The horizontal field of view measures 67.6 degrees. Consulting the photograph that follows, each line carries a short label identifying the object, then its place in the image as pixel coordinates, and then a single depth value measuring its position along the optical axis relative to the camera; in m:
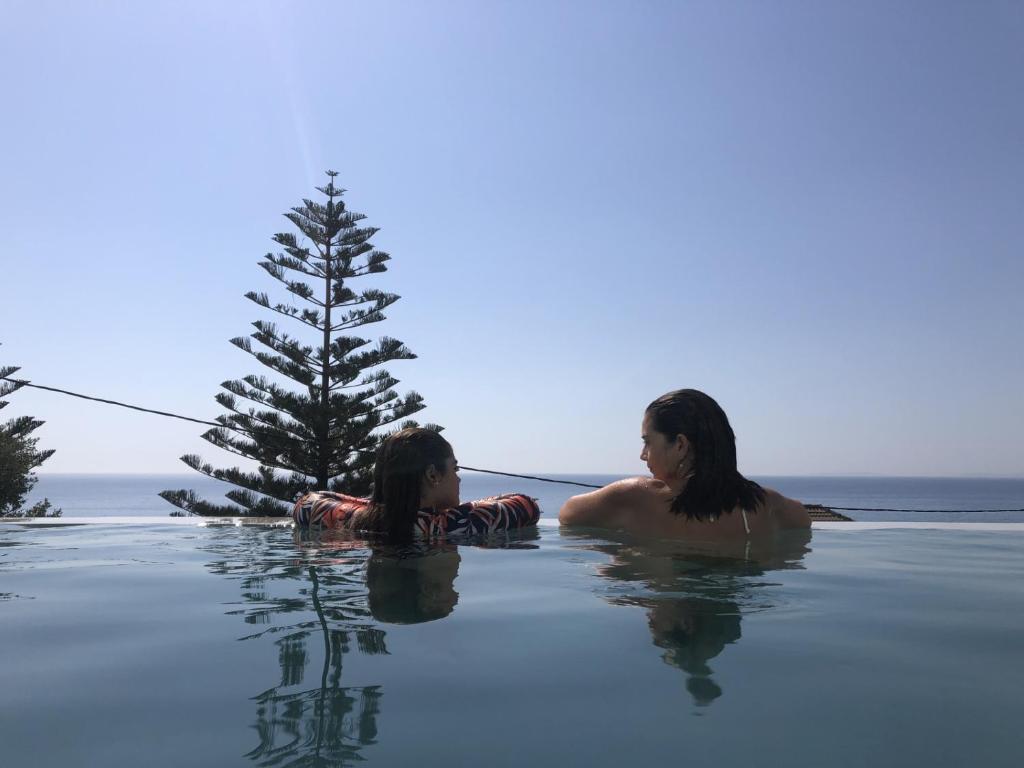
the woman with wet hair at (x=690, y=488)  3.29
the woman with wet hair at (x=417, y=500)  3.41
